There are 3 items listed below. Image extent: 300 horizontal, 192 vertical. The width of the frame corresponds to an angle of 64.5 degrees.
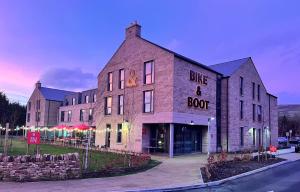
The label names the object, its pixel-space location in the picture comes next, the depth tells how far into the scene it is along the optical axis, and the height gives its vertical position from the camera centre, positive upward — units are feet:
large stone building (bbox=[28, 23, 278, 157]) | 72.23 +4.86
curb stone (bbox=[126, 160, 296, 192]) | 31.02 -9.99
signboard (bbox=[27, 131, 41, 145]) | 39.78 -3.88
